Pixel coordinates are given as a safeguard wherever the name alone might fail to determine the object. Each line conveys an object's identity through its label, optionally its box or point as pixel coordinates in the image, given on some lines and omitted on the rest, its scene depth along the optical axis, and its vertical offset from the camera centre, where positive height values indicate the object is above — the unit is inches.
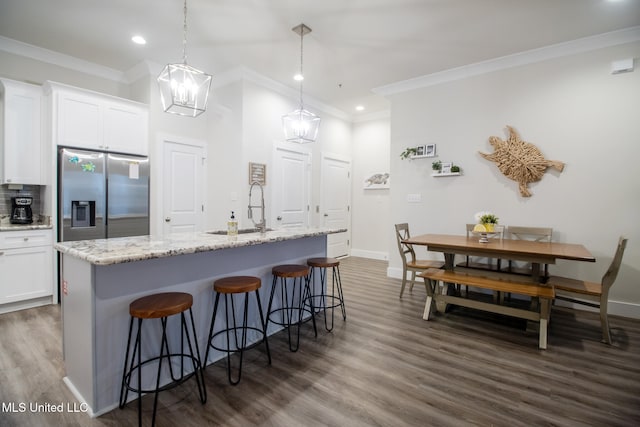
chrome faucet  113.2 -6.4
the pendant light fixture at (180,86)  91.3 +37.1
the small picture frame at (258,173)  178.9 +21.2
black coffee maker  142.9 -1.6
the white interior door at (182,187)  176.7 +12.5
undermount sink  109.7 -8.6
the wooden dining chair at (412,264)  153.1 -27.2
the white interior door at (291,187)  196.7 +15.1
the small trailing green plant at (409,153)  185.6 +35.0
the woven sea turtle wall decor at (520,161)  149.9 +25.2
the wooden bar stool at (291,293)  104.2 -33.4
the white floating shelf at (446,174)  171.5 +20.7
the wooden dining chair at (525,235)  145.0 -11.9
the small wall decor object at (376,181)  249.6 +23.7
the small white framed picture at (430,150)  179.3 +35.3
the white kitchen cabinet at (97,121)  141.5 +42.8
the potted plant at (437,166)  176.6 +25.5
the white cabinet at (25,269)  130.3 -27.2
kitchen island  69.6 -20.3
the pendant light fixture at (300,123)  132.4 +37.6
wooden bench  106.0 -28.1
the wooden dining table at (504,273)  107.3 -25.5
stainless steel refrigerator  141.6 +6.3
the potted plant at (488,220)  134.6 -4.1
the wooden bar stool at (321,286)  119.0 -33.0
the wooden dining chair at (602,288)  105.7 -27.8
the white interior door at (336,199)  237.9 +8.1
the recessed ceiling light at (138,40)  140.5 +77.6
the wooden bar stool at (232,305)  84.3 -29.1
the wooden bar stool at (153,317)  66.8 -26.0
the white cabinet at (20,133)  139.4 +33.9
